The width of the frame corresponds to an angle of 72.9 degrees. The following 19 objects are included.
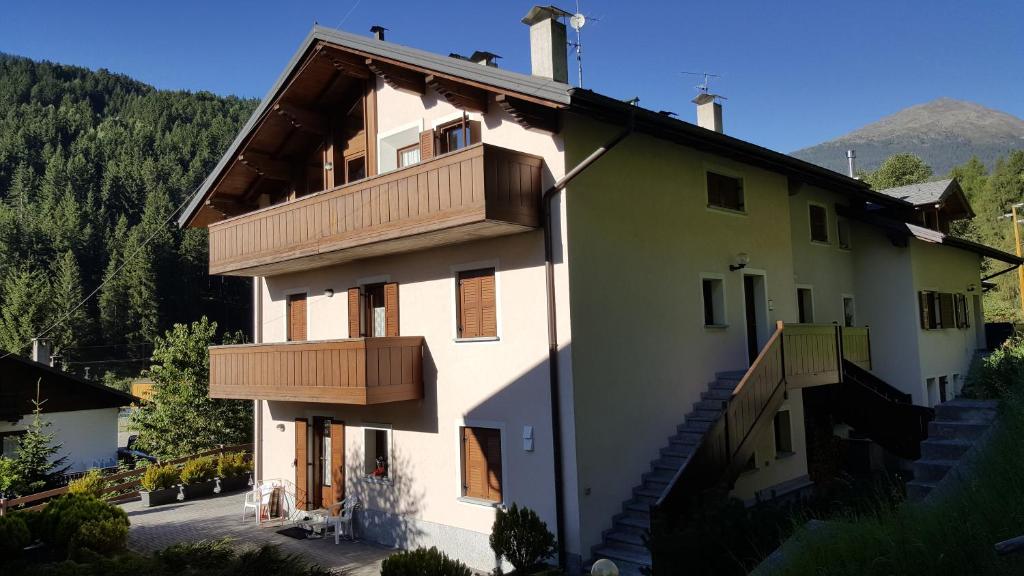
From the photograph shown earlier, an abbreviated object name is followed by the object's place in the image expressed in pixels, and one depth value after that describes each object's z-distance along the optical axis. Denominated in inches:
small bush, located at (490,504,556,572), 426.6
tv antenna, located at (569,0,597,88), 558.6
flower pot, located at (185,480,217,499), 813.9
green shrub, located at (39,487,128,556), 508.4
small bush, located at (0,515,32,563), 459.2
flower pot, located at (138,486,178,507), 780.6
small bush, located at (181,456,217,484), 816.3
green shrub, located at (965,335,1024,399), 406.9
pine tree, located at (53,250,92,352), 2481.5
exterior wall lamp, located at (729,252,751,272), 607.2
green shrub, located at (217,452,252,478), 852.0
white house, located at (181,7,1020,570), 460.8
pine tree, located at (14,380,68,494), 740.0
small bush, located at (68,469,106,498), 741.7
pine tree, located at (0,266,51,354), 2310.5
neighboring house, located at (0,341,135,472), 958.4
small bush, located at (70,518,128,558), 503.8
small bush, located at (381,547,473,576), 374.9
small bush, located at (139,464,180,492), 785.6
